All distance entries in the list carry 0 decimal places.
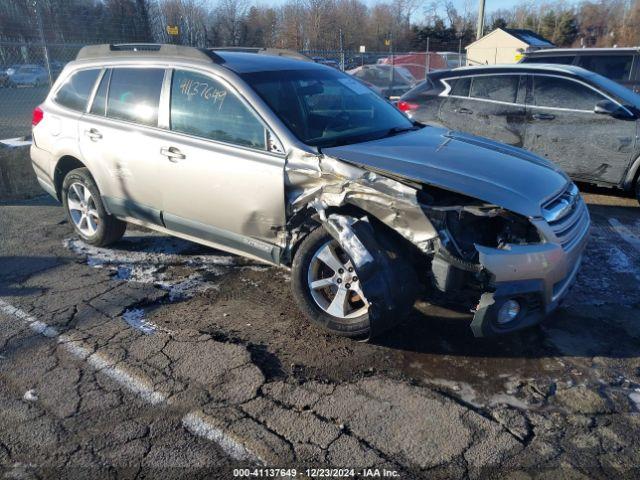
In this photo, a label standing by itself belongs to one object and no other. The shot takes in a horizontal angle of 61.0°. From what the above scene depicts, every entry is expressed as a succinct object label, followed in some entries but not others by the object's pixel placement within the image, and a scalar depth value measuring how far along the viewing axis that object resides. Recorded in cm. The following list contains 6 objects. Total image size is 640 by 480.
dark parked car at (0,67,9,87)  1873
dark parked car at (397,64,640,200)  655
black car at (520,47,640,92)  1111
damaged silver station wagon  328
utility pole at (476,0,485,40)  1825
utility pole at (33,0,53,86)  917
